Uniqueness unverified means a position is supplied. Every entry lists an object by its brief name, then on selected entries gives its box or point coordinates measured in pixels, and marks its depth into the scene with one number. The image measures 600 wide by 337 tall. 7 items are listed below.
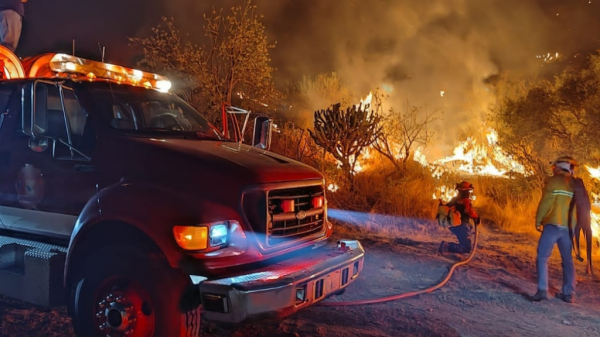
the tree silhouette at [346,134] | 12.29
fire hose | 5.15
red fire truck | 3.33
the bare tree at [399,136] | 13.91
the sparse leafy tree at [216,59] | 14.70
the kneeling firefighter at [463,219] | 7.58
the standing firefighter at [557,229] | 5.64
